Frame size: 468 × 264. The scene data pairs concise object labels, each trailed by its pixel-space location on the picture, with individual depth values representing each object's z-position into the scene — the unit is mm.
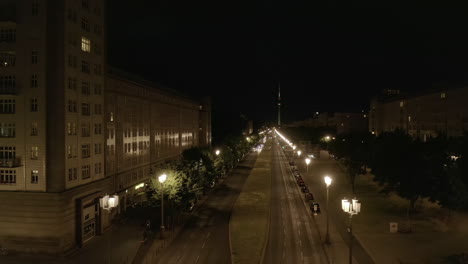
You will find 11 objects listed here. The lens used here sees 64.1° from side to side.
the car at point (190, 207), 45319
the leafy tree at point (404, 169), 43125
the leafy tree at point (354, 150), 70550
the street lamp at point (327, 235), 34031
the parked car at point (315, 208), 45878
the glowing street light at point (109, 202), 28109
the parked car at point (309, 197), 53312
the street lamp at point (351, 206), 26969
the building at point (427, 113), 83312
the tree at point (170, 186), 40406
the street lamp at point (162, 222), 36044
